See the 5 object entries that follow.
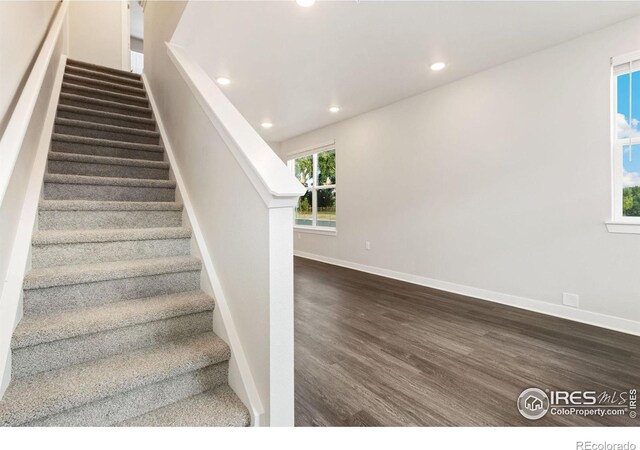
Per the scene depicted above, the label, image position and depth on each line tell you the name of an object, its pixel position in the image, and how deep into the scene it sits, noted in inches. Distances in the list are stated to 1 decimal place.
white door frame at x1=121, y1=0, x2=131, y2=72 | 206.2
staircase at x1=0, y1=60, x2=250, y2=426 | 44.1
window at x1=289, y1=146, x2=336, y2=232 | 219.3
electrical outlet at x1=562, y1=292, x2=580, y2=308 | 103.9
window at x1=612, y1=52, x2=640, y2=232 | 93.8
